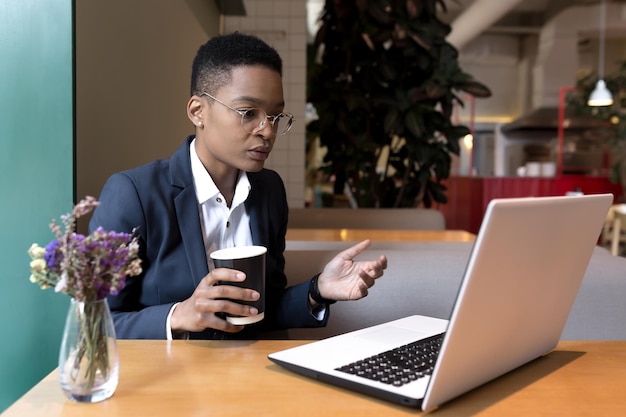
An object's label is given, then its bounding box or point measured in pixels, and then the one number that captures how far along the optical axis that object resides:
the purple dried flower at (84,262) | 0.73
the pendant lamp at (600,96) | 8.04
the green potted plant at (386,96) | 3.92
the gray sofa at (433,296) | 1.56
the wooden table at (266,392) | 0.76
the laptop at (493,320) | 0.70
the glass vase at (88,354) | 0.75
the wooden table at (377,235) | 2.46
